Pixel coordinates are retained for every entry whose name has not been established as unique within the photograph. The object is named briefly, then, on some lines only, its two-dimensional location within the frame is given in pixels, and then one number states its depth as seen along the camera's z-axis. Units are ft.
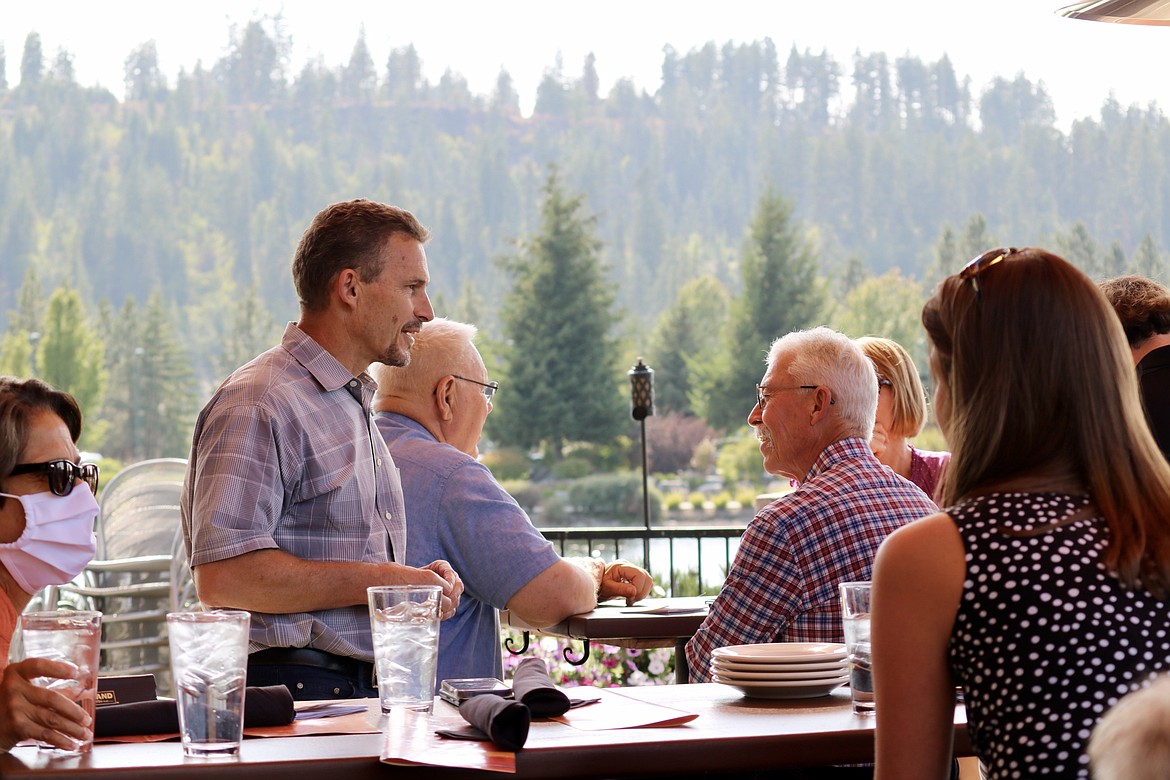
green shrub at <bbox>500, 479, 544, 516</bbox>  301.02
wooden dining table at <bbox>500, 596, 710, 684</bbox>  16.93
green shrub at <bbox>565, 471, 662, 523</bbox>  300.81
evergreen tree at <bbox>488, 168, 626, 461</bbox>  291.99
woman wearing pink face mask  10.78
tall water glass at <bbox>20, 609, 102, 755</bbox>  8.89
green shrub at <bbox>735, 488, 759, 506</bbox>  309.42
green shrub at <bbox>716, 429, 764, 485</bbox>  314.14
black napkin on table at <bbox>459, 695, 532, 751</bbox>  9.12
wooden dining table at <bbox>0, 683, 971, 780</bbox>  8.68
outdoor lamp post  42.42
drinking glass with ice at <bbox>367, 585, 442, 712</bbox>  10.19
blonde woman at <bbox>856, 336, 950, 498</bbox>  21.71
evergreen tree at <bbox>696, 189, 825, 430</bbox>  302.04
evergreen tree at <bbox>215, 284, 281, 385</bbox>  347.97
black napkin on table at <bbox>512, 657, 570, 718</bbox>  10.27
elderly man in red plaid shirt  13.74
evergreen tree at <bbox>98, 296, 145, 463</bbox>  320.50
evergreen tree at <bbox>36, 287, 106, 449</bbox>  287.28
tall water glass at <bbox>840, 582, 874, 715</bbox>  10.21
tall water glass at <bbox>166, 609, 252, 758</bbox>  8.99
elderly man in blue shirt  15.39
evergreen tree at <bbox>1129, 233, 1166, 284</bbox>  321.73
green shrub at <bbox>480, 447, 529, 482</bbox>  298.56
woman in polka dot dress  7.75
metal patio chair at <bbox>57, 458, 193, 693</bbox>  33.65
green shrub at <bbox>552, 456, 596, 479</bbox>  300.40
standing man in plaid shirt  13.44
